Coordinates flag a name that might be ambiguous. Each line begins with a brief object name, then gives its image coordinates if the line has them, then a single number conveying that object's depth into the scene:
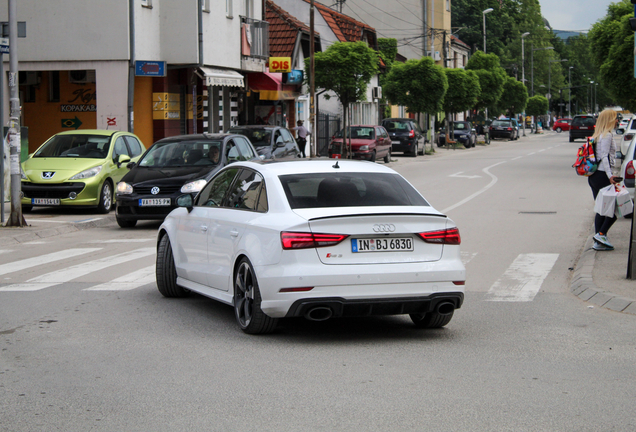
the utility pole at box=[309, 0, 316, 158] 35.50
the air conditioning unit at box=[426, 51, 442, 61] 63.95
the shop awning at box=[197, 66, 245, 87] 29.53
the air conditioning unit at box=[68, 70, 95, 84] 28.81
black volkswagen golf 15.87
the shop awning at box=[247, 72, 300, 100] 37.16
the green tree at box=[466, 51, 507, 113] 72.56
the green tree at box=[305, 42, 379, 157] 39.34
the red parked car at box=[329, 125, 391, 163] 38.75
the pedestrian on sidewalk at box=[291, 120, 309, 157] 37.50
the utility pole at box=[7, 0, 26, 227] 15.49
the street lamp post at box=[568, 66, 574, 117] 153.27
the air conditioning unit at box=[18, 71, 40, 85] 29.39
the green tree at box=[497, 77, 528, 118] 88.31
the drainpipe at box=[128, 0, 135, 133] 26.17
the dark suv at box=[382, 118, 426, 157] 47.28
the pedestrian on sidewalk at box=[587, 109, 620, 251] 12.04
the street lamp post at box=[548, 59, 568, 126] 129.35
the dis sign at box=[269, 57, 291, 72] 36.53
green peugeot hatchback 18.02
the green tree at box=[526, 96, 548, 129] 108.56
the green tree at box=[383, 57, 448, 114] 53.16
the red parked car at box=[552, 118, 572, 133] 112.38
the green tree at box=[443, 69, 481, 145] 61.56
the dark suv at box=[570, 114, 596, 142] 68.50
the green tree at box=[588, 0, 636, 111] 30.59
